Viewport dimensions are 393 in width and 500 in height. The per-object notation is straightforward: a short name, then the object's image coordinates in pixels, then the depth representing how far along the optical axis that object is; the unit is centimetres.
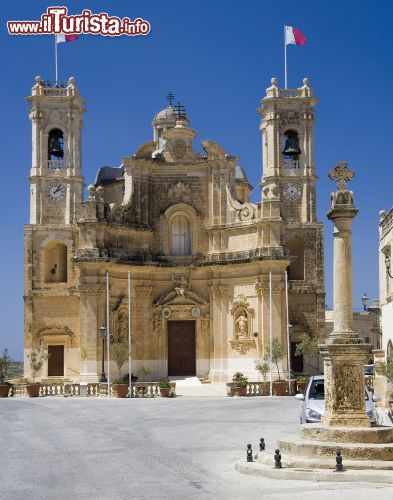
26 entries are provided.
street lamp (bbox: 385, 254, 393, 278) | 3680
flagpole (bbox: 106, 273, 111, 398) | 4411
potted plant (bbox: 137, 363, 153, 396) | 4541
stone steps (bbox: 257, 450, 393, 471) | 1503
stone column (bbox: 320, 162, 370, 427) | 1703
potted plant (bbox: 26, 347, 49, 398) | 4150
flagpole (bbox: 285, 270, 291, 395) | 4382
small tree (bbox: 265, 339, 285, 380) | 4356
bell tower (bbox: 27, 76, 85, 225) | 5059
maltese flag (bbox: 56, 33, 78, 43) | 4912
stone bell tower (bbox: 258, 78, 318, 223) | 5231
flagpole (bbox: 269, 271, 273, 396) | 4509
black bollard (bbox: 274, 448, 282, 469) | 1523
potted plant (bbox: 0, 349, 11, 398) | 4172
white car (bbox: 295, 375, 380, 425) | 1945
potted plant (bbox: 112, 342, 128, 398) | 4478
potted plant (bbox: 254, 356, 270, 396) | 4175
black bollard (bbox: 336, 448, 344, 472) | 1479
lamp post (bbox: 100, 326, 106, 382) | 4378
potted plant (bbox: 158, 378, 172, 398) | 4056
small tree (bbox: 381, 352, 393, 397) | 2955
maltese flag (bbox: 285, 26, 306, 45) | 5297
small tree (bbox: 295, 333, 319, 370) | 4772
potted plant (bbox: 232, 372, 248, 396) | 4131
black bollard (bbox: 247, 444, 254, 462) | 1631
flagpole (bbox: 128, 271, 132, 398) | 4352
